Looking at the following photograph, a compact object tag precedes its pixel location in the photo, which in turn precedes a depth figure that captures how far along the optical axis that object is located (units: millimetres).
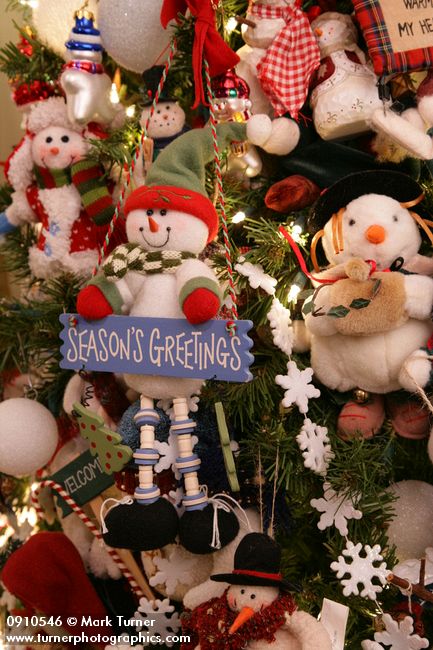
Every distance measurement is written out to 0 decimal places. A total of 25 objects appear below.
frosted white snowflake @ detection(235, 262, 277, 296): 854
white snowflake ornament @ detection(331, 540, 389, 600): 785
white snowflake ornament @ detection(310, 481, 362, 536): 842
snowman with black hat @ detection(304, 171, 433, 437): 799
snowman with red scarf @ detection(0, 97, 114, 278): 1042
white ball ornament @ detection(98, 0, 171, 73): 962
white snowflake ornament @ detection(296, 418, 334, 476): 828
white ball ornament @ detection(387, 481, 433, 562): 897
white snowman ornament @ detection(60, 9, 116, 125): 983
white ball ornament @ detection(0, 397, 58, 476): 993
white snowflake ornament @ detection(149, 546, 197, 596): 914
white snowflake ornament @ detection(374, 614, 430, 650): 749
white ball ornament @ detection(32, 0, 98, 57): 1046
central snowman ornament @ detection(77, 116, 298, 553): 782
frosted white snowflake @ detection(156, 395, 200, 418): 847
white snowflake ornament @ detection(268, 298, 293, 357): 836
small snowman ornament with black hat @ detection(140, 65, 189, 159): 958
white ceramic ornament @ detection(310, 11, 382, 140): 896
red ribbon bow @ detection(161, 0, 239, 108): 859
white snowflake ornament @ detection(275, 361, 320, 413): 832
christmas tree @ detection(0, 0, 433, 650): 794
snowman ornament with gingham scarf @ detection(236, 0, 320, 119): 926
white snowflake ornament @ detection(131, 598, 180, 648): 911
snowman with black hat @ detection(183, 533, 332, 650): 736
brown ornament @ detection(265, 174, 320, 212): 918
